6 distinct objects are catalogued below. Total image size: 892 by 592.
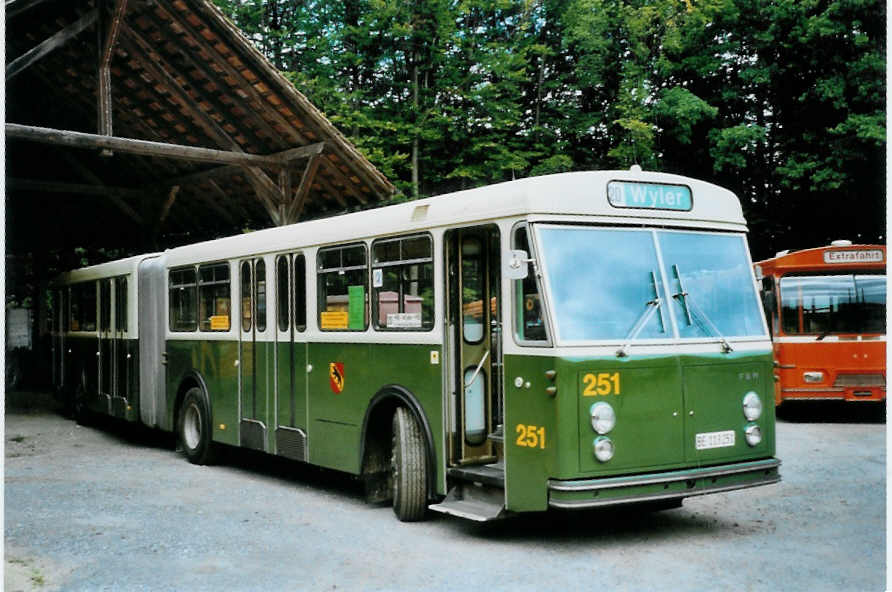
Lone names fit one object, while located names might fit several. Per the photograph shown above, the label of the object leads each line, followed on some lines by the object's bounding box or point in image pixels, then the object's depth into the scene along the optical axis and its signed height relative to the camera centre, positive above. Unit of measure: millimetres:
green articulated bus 7355 -316
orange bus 16234 -316
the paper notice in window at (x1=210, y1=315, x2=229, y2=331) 12094 -114
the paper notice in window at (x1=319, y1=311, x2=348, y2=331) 9773 -89
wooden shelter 15812 +3326
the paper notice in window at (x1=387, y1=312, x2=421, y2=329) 8712 -90
